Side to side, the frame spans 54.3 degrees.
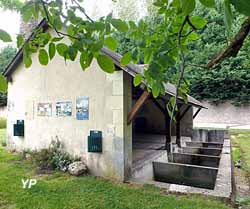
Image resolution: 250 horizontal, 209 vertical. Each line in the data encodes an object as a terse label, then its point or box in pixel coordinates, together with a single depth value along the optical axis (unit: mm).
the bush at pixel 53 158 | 6562
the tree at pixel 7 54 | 23394
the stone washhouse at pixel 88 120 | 5836
